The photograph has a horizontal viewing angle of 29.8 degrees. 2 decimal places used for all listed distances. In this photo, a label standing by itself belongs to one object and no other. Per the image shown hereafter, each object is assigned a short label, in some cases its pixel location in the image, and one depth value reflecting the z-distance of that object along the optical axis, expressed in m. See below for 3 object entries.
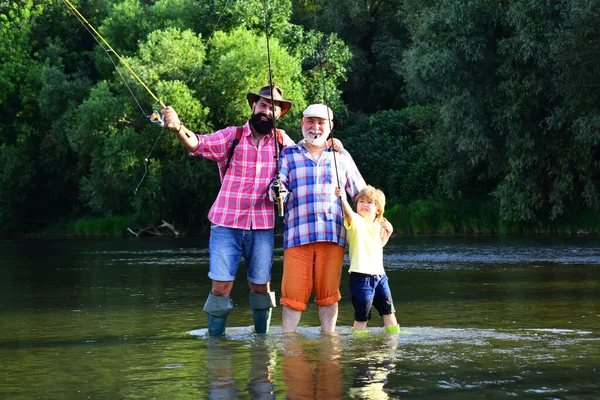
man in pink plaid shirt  8.96
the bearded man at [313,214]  8.75
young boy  8.87
